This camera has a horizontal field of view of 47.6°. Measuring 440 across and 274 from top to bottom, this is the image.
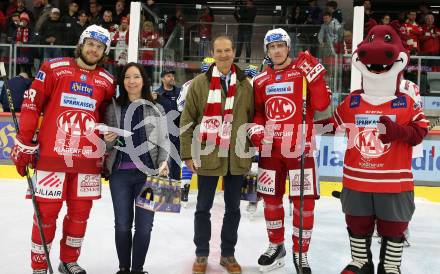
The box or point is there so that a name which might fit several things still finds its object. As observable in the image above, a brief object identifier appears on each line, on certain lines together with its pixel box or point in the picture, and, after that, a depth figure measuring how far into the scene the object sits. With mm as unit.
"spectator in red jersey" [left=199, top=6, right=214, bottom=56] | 6536
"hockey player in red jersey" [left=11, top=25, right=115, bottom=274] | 2529
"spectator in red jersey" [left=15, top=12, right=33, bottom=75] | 7008
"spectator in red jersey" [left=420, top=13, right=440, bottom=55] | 7992
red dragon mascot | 2473
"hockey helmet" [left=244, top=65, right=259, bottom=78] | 4754
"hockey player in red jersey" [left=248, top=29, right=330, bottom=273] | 2812
